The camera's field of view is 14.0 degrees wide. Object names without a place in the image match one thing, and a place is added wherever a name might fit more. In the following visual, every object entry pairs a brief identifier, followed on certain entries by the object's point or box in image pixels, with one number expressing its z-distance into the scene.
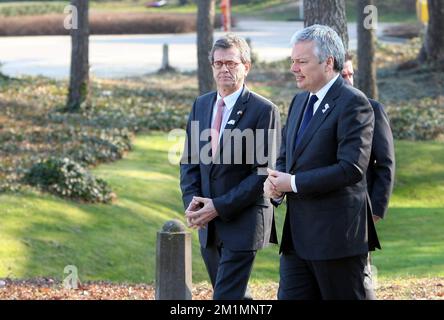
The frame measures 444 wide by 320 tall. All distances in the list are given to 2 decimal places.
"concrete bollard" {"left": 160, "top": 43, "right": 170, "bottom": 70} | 56.86
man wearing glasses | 12.52
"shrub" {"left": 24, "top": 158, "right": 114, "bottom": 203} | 26.59
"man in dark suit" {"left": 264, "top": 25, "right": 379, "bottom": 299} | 11.10
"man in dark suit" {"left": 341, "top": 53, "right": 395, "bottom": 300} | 12.98
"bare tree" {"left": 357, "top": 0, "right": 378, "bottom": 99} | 39.20
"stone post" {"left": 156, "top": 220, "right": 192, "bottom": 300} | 11.78
